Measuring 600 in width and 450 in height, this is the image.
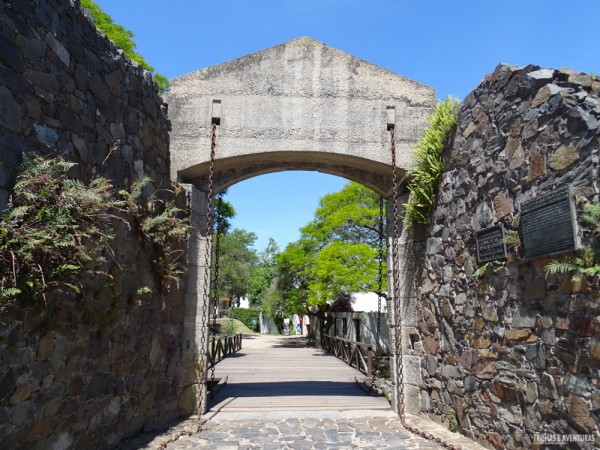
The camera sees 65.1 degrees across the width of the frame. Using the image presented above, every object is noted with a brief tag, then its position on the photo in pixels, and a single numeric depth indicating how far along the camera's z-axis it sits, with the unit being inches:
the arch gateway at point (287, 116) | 225.3
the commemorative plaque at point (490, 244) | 154.6
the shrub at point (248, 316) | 1368.1
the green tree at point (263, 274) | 1416.8
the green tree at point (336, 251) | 510.6
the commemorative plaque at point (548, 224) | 120.8
